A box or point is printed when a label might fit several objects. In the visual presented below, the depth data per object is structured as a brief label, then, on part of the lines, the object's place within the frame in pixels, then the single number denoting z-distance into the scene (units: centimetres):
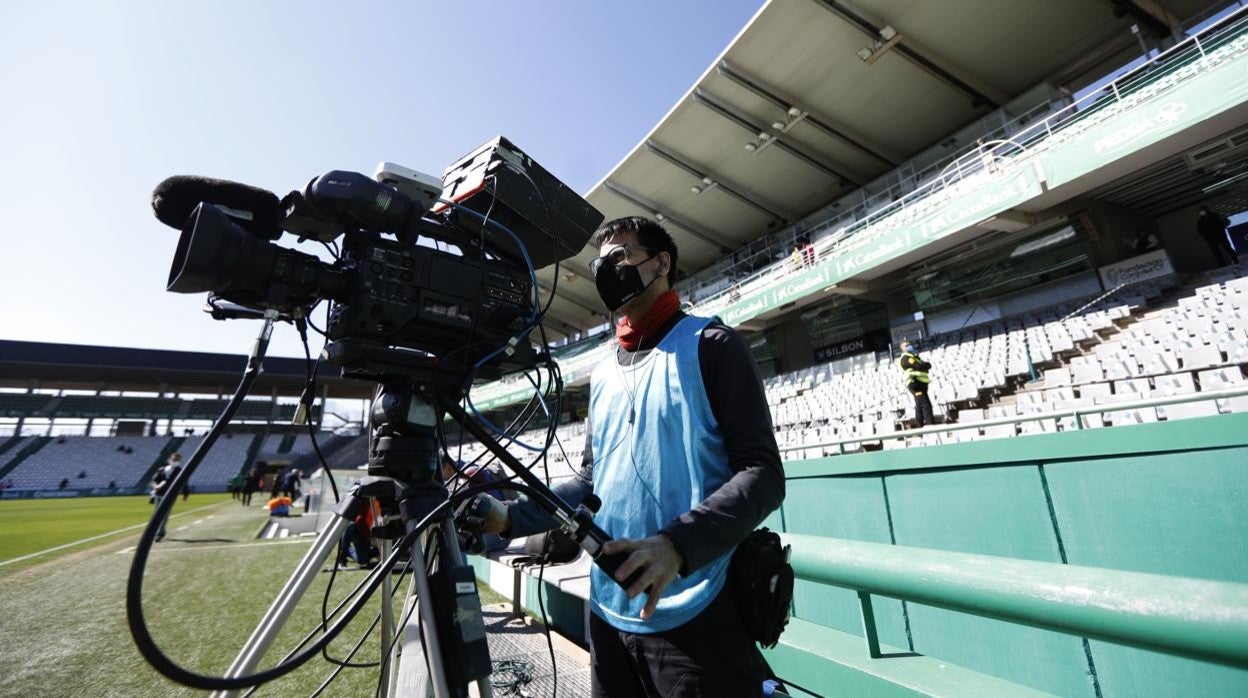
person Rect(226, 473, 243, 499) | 2303
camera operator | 92
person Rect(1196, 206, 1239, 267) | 826
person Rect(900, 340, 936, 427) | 702
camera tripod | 92
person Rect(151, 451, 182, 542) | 933
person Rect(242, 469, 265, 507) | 2531
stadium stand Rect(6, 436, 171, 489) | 2925
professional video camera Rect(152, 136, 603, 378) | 95
